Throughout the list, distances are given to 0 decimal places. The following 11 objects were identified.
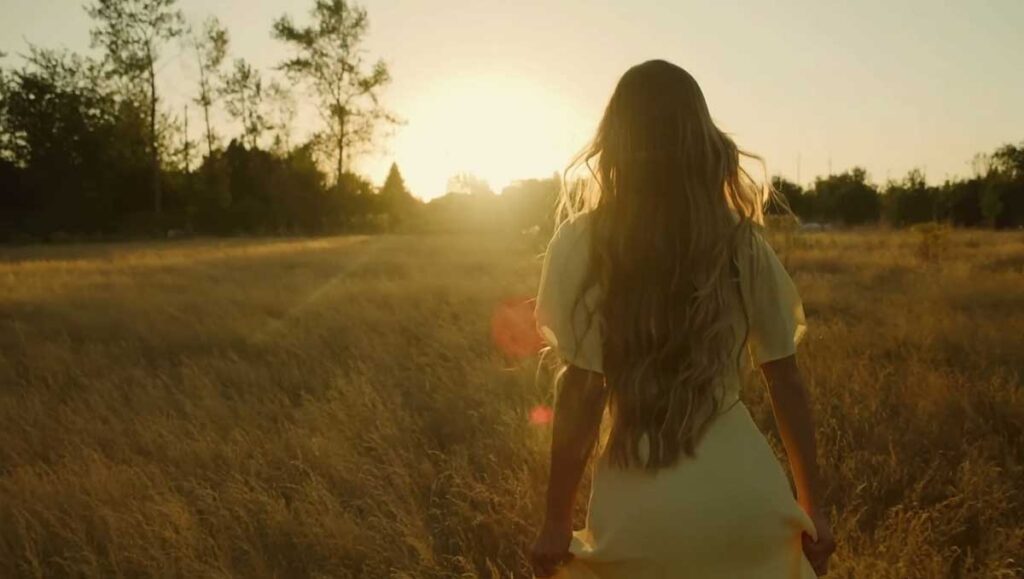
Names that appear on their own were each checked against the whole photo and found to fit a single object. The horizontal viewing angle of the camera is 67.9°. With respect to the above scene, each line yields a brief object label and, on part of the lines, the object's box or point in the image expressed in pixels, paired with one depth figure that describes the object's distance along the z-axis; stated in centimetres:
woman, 153
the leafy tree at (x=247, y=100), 4081
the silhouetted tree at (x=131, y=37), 3472
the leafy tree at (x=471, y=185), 6103
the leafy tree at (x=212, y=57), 3912
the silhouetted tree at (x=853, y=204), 5128
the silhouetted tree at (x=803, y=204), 5238
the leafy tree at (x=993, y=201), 4019
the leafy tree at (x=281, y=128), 4119
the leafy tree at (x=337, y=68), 3772
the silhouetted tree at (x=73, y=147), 3694
